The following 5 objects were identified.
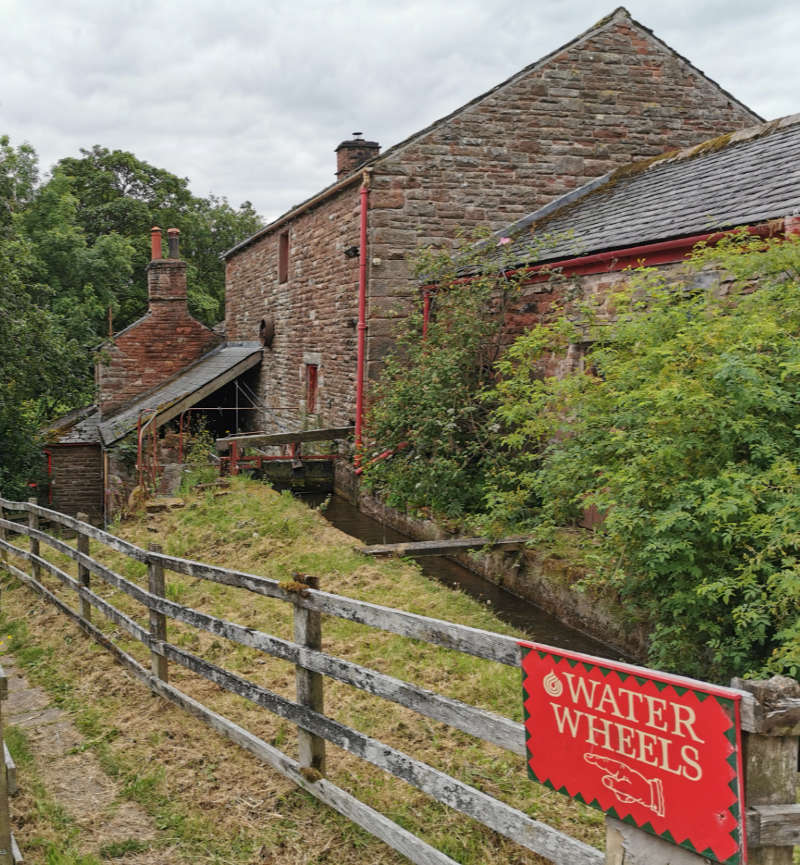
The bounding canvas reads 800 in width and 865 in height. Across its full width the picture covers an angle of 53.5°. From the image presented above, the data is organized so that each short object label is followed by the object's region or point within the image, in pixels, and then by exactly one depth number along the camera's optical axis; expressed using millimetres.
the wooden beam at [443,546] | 7949
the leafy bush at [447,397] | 9852
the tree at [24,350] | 17109
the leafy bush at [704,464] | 4711
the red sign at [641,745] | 2045
